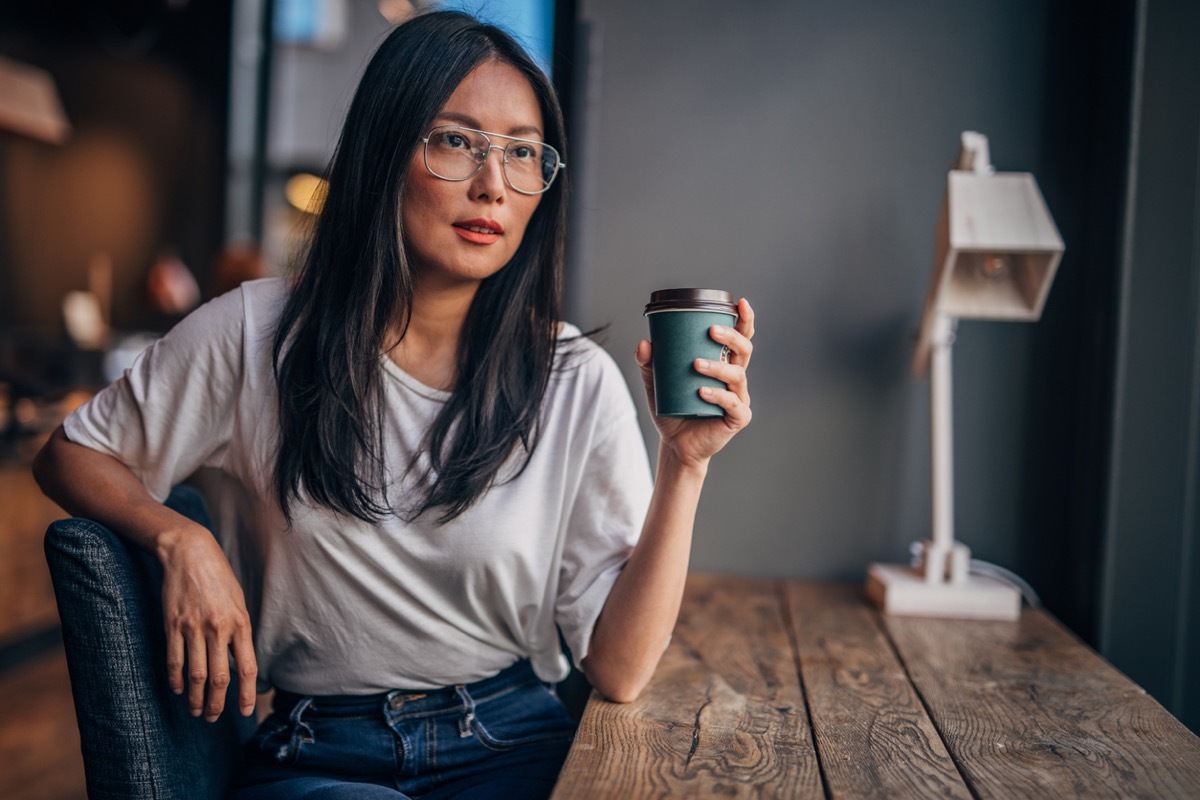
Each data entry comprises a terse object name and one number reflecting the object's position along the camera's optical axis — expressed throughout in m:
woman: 1.15
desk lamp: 1.50
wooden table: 0.90
